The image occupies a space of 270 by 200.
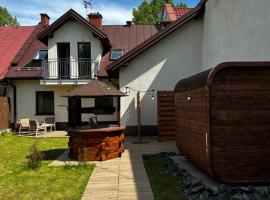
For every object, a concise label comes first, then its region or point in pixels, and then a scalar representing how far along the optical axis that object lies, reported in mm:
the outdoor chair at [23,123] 10783
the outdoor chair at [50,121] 11374
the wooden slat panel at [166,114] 8863
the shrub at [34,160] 5448
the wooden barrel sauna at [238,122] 3817
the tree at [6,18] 31679
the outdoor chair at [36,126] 10405
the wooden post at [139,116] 8546
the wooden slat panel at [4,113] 10839
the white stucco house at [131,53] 6328
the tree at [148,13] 28685
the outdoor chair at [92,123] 6455
